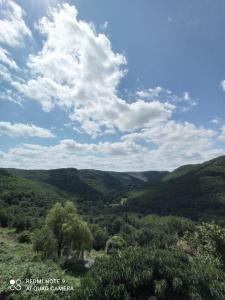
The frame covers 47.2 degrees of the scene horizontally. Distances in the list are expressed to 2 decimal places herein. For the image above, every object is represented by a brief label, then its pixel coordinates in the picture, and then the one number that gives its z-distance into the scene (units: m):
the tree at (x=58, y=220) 46.09
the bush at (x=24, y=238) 64.94
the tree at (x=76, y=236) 44.46
